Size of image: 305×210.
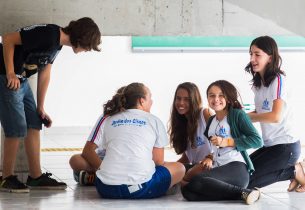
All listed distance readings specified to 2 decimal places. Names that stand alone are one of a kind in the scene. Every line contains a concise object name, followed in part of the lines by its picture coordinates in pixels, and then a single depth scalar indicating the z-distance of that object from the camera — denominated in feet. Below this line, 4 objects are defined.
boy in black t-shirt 28.43
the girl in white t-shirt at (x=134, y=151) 26.57
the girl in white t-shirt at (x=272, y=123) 28.80
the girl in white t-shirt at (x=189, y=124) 30.17
